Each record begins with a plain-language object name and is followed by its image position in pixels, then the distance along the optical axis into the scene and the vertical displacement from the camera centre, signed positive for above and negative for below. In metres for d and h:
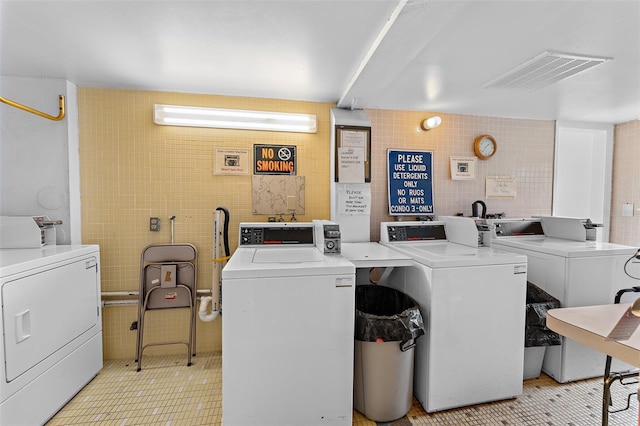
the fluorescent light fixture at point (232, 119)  2.53 +0.72
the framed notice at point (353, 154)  2.70 +0.42
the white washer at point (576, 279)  2.14 -0.62
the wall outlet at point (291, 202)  2.78 -0.05
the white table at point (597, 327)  1.08 -0.57
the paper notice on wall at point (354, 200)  2.72 -0.02
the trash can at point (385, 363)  1.78 -1.07
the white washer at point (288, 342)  1.59 -0.85
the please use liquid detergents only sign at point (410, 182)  2.97 +0.18
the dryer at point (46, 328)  1.59 -0.88
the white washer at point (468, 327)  1.87 -0.88
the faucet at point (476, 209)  3.02 -0.11
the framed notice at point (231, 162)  2.65 +0.33
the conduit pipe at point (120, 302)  2.53 -0.97
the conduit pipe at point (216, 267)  2.46 -0.63
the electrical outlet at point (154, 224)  2.56 -0.26
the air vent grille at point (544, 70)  1.93 +0.97
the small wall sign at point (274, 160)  2.72 +0.36
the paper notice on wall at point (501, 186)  3.22 +0.15
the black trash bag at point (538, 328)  2.12 -0.97
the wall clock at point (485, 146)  3.12 +0.59
